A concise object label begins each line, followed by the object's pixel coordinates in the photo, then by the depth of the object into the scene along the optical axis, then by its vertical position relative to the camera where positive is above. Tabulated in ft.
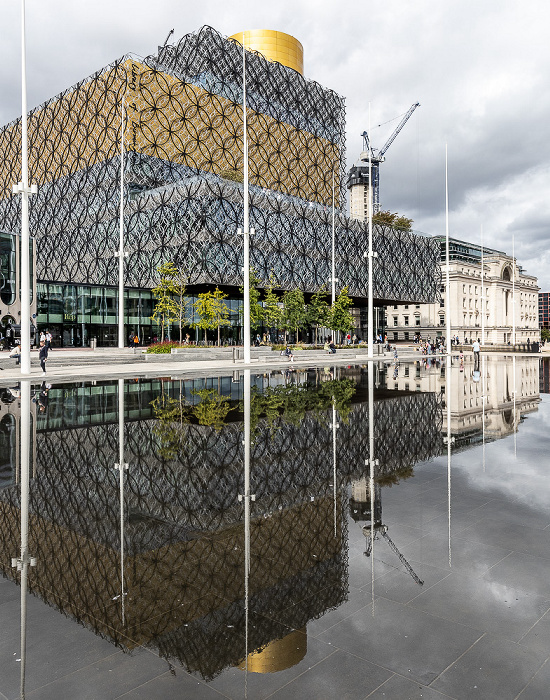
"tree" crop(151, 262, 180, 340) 173.06 +22.22
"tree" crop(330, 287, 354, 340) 199.72 +14.29
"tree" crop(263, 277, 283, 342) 189.78 +16.32
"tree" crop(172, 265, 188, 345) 179.01 +24.85
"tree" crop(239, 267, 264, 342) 180.58 +17.69
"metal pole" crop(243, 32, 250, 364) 111.36 +14.69
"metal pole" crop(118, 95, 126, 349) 142.85 +12.90
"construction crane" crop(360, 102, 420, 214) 621.72 +252.02
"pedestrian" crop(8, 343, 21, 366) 110.63 -0.17
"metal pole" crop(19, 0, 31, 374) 87.81 +24.15
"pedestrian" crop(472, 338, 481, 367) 168.33 +1.16
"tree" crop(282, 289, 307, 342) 197.36 +16.14
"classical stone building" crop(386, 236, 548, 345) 429.38 +39.89
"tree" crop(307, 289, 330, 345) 201.45 +15.92
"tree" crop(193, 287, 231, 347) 170.50 +15.45
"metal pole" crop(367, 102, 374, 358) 157.38 +8.32
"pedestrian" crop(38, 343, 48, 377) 92.02 +0.45
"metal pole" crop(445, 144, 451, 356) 186.11 +52.33
